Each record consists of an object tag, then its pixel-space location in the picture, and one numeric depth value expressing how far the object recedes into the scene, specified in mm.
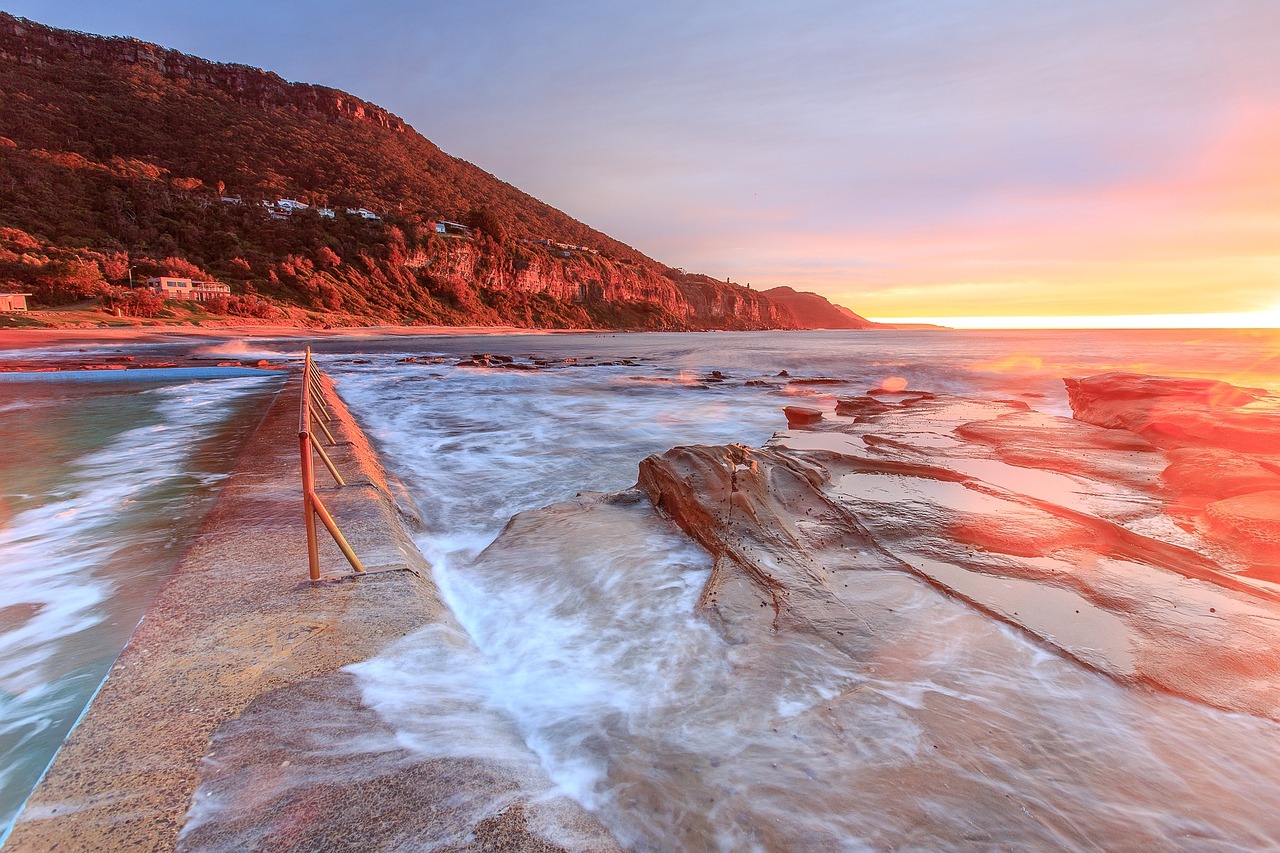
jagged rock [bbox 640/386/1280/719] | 3318
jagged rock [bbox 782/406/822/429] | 11414
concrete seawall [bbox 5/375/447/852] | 1751
